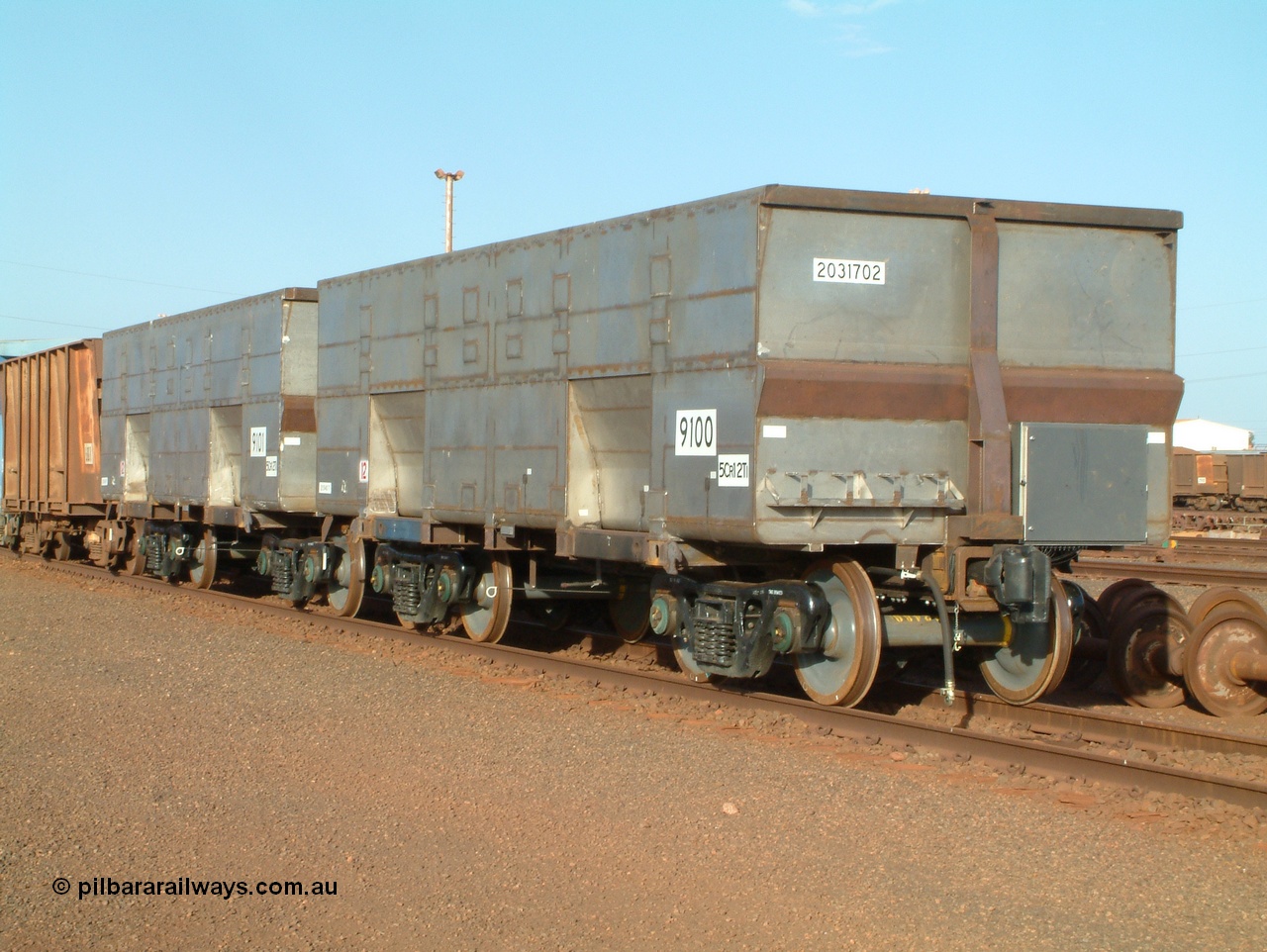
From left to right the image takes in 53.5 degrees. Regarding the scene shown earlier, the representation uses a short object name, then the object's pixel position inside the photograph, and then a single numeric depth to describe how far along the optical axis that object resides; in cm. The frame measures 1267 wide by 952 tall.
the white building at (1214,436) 10056
